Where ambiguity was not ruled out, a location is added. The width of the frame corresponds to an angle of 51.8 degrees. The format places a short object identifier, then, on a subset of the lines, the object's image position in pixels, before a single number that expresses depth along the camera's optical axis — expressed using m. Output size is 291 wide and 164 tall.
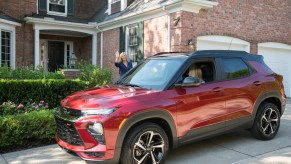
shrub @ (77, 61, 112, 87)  10.54
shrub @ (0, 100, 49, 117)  6.77
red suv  3.96
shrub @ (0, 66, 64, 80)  9.35
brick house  10.72
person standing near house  8.62
